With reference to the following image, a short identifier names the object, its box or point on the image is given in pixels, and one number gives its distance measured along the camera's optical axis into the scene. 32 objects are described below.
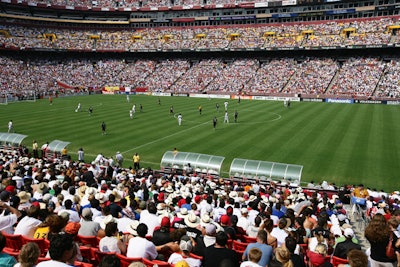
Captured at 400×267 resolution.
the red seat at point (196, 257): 7.52
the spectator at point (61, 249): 5.68
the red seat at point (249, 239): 9.95
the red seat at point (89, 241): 8.92
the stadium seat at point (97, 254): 7.95
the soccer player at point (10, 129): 36.81
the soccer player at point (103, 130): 37.28
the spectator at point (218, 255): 6.99
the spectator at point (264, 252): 7.63
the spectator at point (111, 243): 8.18
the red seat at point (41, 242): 8.25
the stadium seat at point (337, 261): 8.27
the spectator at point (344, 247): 8.44
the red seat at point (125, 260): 7.50
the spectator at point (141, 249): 7.74
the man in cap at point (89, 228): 9.12
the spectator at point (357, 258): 5.94
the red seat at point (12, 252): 7.36
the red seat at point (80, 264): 6.90
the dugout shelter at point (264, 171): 22.39
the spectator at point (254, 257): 6.42
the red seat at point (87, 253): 8.11
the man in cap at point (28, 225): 8.78
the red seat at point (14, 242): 8.58
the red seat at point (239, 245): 9.18
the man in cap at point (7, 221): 9.05
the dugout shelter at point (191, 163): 24.52
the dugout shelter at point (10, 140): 30.64
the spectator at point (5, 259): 5.79
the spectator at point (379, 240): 7.04
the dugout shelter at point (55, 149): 28.98
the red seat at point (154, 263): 7.25
